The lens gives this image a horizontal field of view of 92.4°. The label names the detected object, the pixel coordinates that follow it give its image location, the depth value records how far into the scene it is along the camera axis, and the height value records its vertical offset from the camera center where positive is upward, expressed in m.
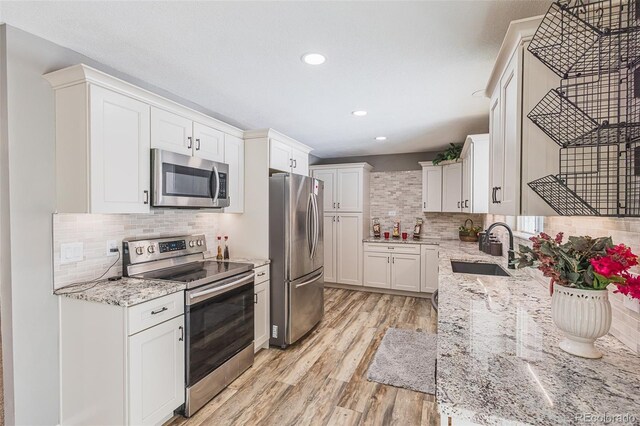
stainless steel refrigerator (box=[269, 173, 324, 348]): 3.04 -0.46
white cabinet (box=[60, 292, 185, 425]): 1.73 -0.91
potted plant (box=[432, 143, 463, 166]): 4.46 +0.82
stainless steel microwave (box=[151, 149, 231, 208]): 2.17 +0.22
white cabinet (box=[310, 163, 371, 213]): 5.12 +0.40
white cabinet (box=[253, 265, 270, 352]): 2.89 -0.97
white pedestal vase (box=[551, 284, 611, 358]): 0.99 -0.35
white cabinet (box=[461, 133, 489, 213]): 3.34 +0.42
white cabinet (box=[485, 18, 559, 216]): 1.26 +0.35
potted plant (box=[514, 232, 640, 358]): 0.94 -0.24
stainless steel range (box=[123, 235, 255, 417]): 2.10 -0.73
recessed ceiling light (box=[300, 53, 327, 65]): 1.94 +0.98
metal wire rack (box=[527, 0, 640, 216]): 1.02 +0.37
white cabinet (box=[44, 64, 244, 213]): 1.81 +0.44
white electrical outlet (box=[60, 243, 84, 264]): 1.90 -0.27
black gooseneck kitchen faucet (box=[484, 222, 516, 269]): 2.63 -0.35
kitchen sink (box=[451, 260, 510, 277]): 2.68 -0.54
